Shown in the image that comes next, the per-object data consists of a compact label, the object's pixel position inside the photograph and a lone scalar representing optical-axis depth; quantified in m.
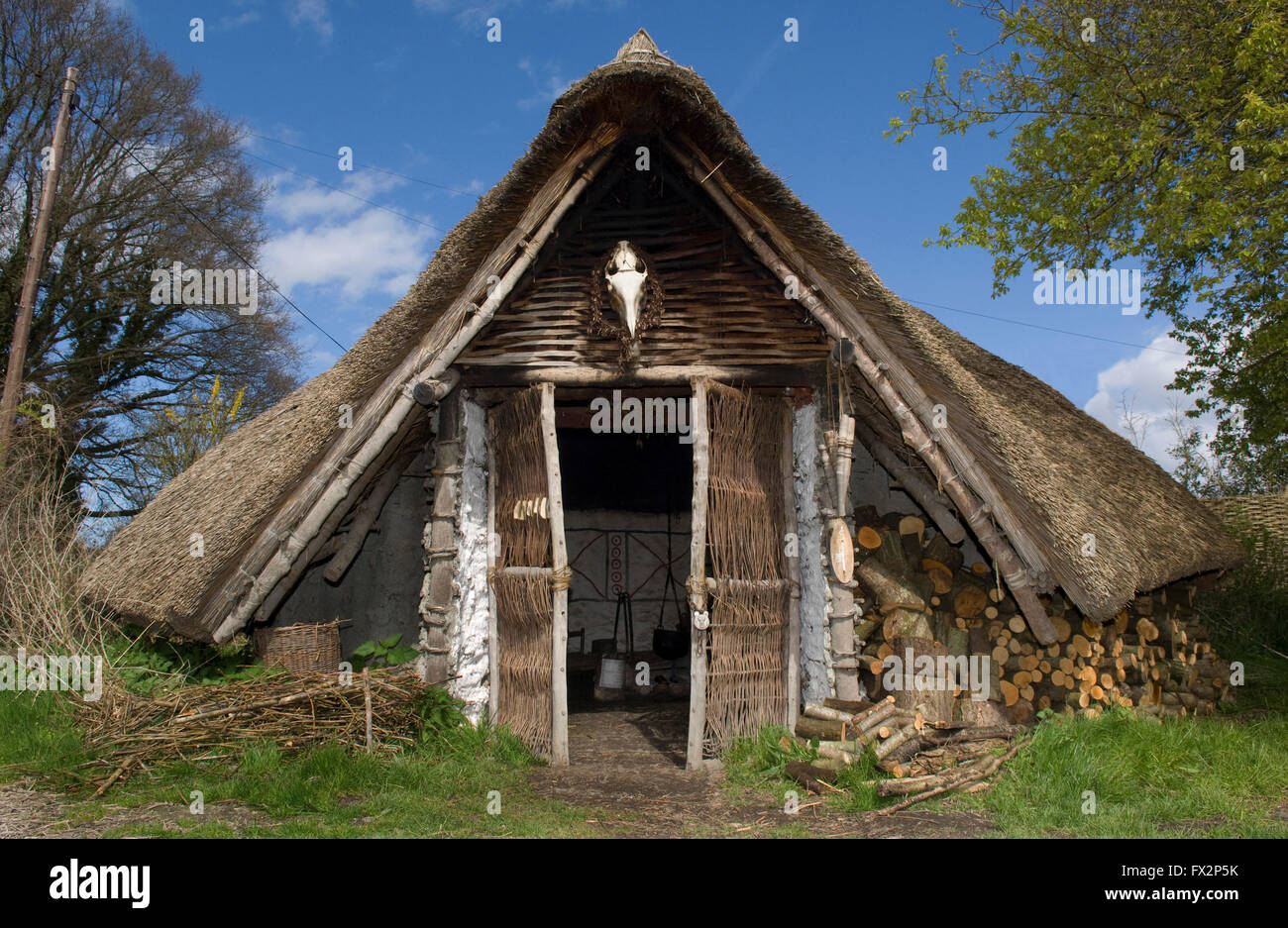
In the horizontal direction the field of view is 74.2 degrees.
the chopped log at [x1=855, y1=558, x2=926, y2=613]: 6.34
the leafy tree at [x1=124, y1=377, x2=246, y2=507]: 14.48
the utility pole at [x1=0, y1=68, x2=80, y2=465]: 11.48
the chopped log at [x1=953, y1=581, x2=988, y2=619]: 6.49
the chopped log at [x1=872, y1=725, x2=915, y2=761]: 5.43
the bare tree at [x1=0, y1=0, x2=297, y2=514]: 16.44
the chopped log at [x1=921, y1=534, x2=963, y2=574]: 6.69
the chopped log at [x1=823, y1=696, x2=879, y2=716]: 6.02
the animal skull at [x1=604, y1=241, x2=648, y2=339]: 6.13
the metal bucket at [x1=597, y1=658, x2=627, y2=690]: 9.58
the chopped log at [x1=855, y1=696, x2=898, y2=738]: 5.65
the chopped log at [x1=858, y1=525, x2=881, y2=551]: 6.64
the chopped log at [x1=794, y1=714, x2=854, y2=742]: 5.88
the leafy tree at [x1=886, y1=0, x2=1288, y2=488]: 8.51
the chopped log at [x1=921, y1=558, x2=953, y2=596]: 6.60
